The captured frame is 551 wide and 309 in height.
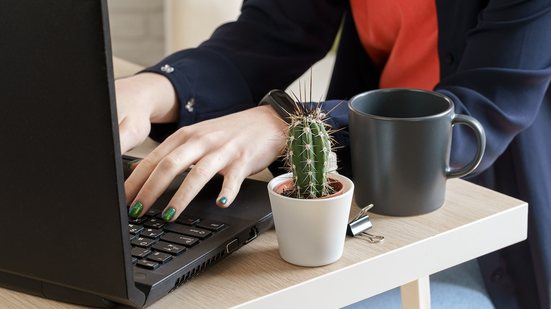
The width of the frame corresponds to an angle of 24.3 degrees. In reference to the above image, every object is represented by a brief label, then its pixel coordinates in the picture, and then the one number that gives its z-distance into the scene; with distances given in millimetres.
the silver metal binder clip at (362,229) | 984
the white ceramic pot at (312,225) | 924
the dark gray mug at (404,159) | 999
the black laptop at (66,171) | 790
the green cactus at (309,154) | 911
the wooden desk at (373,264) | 903
